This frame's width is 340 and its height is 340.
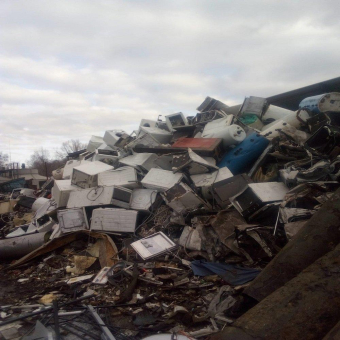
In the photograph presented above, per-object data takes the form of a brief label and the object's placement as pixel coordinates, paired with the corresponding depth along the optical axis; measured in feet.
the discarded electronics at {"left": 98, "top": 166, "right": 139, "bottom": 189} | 24.71
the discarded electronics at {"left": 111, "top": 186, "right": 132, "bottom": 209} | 23.06
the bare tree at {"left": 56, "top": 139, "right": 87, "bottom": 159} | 175.83
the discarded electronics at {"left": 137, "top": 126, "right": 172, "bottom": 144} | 31.35
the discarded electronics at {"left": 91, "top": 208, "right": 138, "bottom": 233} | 21.49
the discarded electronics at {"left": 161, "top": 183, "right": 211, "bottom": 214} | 21.48
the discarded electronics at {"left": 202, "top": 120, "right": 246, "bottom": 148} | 26.11
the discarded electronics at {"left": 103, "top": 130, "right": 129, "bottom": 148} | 34.56
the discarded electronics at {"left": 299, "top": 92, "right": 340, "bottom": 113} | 27.84
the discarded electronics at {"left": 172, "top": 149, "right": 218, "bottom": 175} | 23.48
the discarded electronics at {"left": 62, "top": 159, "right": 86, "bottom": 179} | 33.87
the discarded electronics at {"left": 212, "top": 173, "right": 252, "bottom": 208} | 21.12
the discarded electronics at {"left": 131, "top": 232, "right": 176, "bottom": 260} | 18.07
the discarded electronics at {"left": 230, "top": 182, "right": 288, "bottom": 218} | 18.86
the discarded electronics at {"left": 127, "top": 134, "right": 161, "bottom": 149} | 30.35
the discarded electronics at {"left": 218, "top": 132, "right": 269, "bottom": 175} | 24.97
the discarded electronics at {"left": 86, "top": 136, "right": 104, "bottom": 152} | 41.16
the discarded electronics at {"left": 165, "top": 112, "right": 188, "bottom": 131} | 33.82
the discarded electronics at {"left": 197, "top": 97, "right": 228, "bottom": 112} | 36.76
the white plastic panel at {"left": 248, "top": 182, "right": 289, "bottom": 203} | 18.93
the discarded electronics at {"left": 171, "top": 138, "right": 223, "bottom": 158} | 25.09
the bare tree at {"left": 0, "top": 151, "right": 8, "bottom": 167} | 183.63
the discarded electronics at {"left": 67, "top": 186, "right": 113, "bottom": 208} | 23.16
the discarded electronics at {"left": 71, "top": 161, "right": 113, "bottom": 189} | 25.55
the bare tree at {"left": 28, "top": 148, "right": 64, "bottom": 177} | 150.30
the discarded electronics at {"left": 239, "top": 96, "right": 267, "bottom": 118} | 32.81
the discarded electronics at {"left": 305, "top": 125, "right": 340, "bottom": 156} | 21.97
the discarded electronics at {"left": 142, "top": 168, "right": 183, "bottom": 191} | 23.24
